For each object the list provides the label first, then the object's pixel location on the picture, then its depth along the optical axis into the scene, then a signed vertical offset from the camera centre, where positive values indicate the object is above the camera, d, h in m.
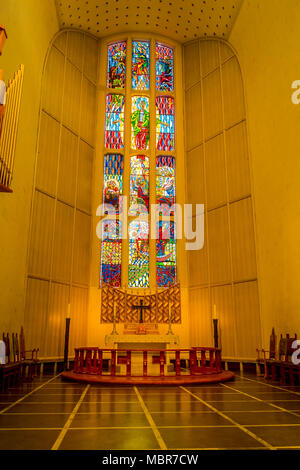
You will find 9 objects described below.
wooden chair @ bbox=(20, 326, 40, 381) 7.84 -0.63
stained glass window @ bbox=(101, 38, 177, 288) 12.34 +5.95
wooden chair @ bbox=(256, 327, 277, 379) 8.42 -0.45
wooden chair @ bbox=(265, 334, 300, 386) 7.39 -0.64
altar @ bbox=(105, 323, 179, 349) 9.24 -0.17
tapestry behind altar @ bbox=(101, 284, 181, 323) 11.36 +0.76
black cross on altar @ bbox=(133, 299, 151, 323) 10.95 +0.66
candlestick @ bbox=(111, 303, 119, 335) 11.00 +0.56
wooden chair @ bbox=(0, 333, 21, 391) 6.67 -0.73
